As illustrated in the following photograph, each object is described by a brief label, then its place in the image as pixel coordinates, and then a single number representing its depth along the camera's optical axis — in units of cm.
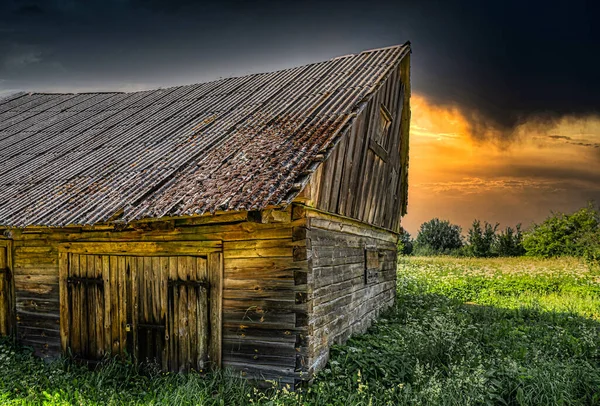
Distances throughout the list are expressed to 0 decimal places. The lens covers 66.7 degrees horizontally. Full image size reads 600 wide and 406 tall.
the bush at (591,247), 2495
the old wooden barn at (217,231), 644
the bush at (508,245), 4566
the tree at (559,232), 4059
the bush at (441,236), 5609
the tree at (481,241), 4581
